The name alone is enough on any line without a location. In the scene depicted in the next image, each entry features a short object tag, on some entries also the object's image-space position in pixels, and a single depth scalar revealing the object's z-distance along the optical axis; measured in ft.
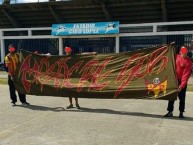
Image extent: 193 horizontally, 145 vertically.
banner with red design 16.18
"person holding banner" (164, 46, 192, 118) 15.44
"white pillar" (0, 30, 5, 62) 60.11
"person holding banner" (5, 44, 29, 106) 19.76
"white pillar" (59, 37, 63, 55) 54.81
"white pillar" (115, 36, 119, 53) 50.66
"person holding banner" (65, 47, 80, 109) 18.64
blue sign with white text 49.77
